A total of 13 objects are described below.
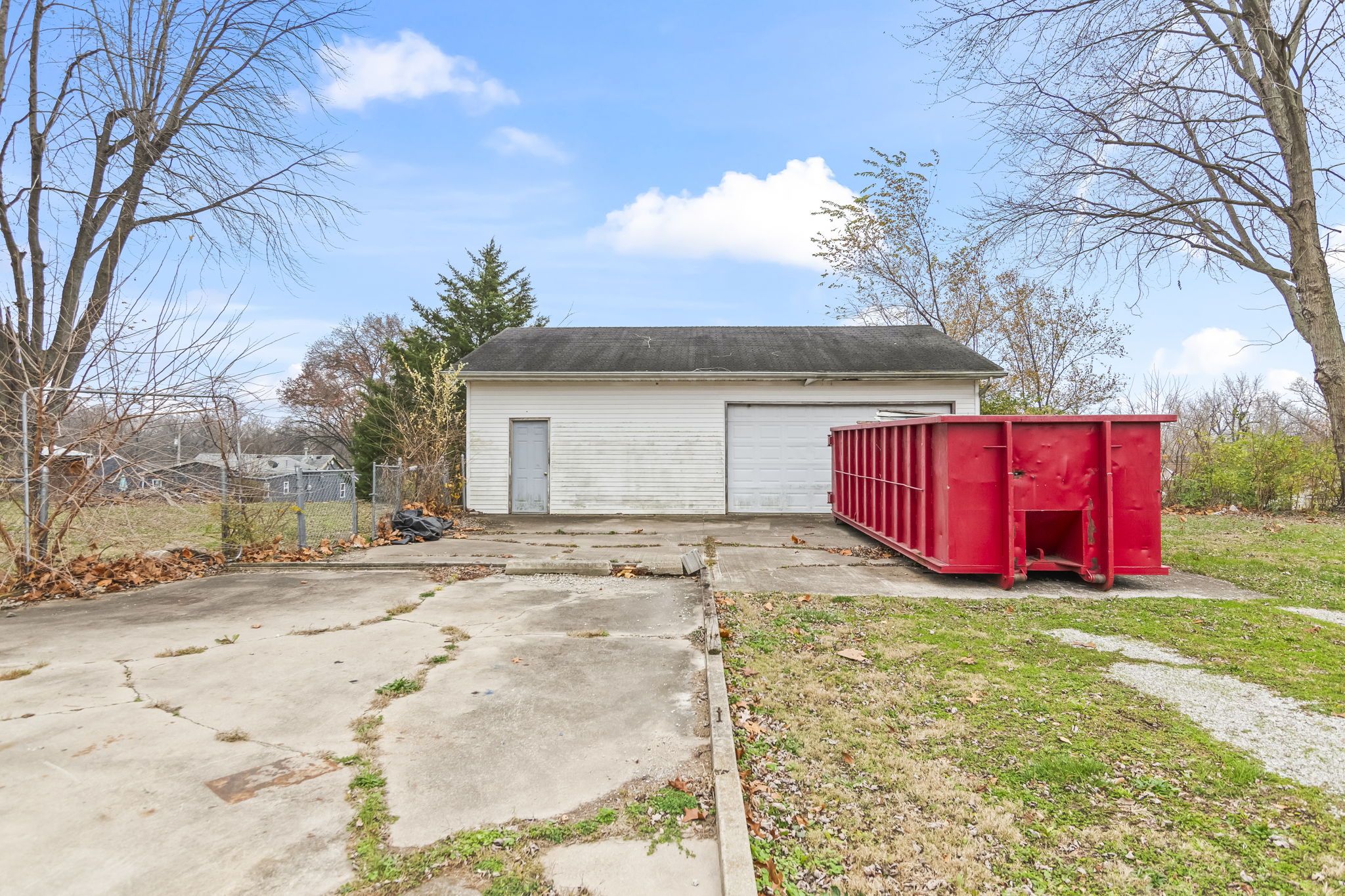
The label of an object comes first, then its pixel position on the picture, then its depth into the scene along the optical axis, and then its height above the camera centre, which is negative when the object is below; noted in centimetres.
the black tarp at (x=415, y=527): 1090 -110
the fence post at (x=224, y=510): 808 -60
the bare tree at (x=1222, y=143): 1183 +645
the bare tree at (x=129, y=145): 999 +553
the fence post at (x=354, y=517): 1028 -88
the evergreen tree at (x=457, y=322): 2317 +649
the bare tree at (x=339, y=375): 3422 +507
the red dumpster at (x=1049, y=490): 698 -33
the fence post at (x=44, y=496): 690 -33
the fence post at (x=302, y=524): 925 -88
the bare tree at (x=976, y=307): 2247 +584
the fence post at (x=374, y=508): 1014 -72
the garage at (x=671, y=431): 1454 +77
